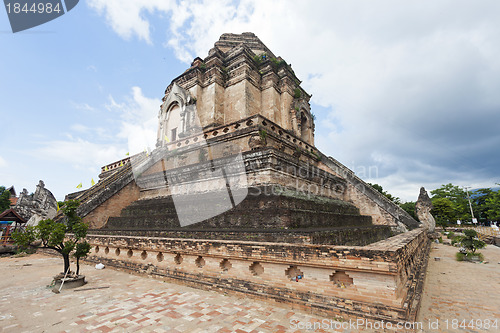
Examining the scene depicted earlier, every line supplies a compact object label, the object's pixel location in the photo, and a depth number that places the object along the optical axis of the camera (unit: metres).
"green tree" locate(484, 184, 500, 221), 37.09
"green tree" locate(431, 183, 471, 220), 44.40
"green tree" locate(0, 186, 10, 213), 29.20
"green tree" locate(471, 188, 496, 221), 44.09
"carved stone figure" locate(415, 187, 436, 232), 15.30
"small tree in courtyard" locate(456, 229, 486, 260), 9.87
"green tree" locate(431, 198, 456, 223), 30.55
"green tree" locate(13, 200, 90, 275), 5.70
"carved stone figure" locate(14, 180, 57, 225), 14.81
